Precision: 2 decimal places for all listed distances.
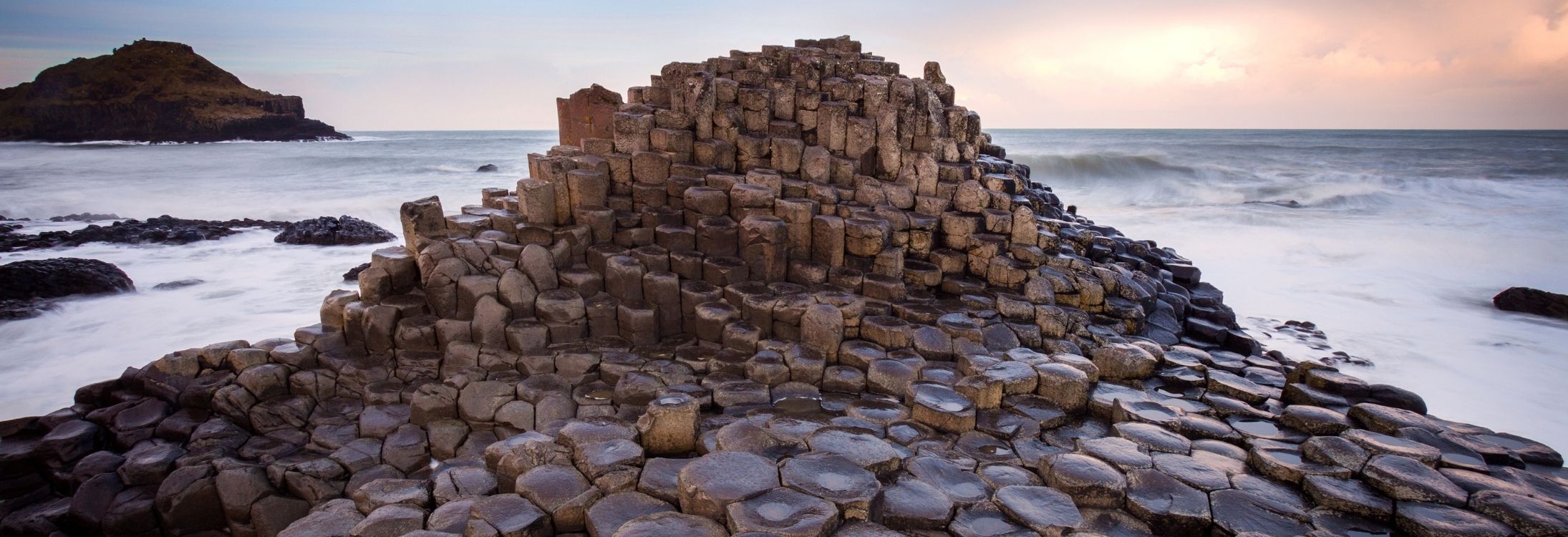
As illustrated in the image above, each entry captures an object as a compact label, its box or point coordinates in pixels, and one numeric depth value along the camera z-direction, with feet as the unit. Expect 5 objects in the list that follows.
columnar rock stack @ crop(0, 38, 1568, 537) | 13.34
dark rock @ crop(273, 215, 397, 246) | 51.24
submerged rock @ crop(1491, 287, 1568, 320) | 35.94
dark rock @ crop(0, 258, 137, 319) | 33.53
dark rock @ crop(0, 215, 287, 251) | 49.93
